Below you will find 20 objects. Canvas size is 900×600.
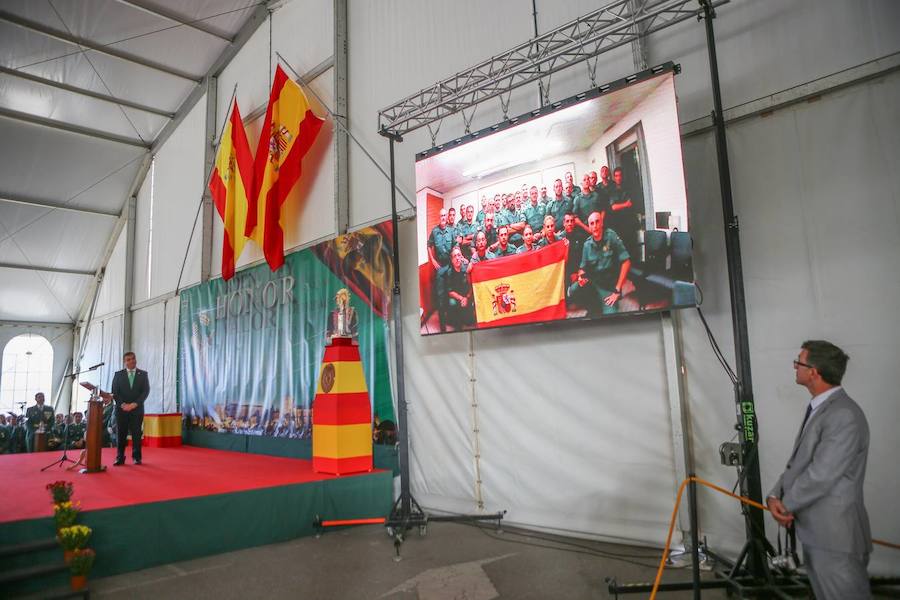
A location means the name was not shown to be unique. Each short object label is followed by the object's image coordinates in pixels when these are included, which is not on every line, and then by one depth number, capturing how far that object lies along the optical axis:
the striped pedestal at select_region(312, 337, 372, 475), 5.06
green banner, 5.96
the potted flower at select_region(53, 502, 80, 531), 3.53
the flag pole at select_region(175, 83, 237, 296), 9.89
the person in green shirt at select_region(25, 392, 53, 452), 9.88
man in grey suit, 2.06
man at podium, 6.38
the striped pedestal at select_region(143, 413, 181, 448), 9.00
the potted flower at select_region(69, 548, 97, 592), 3.33
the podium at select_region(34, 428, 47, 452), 9.43
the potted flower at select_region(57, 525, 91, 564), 3.43
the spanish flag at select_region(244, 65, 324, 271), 6.98
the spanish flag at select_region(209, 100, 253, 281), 8.15
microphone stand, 5.89
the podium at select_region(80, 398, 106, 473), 5.72
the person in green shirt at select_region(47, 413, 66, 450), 9.48
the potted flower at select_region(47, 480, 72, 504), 3.73
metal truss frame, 3.77
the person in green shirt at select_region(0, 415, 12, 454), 10.17
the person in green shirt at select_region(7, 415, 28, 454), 10.18
